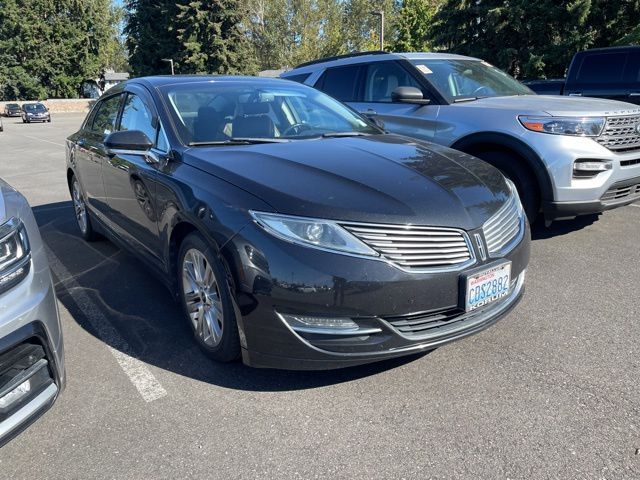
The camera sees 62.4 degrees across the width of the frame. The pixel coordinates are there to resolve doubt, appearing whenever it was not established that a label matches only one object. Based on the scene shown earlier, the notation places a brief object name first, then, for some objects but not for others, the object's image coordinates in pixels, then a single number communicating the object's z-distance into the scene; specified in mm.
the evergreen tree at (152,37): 46250
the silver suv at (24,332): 1984
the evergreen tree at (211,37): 44969
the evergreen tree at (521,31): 20734
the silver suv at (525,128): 4516
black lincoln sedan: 2439
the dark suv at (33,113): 36812
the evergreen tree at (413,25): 35781
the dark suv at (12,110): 44438
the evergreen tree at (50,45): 50031
